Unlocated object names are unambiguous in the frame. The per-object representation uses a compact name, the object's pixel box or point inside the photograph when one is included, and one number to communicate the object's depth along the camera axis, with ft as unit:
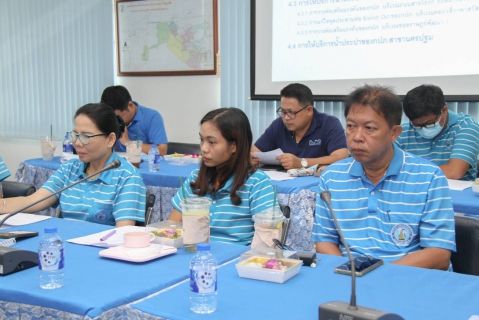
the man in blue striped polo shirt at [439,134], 9.60
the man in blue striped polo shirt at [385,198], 5.70
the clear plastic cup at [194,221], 5.50
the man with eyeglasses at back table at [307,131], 11.89
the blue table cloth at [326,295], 3.86
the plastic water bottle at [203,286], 3.92
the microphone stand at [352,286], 3.57
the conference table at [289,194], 8.51
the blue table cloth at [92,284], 4.10
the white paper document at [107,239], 5.78
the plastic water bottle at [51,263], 4.51
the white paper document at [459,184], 9.12
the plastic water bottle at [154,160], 11.34
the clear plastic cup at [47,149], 13.41
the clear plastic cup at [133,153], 11.74
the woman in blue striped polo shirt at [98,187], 7.47
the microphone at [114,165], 6.08
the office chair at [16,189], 9.09
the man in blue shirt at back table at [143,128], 14.14
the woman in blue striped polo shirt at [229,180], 6.83
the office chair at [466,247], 5.69
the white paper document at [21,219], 6.82
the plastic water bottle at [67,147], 13.07
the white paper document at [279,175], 10.32
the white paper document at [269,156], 11.55
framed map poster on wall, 16.51
